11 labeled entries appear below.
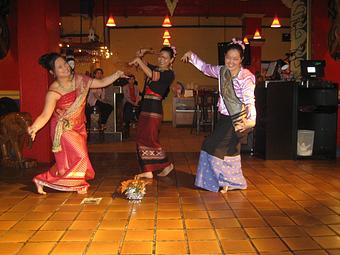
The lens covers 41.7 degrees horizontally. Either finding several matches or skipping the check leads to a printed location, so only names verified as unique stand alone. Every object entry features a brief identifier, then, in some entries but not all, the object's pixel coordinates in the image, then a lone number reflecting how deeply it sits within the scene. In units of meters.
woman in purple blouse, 4.35
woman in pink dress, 4.37
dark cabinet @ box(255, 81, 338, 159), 6.38
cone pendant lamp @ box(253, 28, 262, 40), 14.21
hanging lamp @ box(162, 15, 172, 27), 11.16
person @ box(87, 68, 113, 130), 9.48
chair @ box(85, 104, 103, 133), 9.30
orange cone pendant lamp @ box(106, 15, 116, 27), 10.65
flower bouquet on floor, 4.19
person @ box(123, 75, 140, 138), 10.15
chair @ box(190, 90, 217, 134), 11.58
